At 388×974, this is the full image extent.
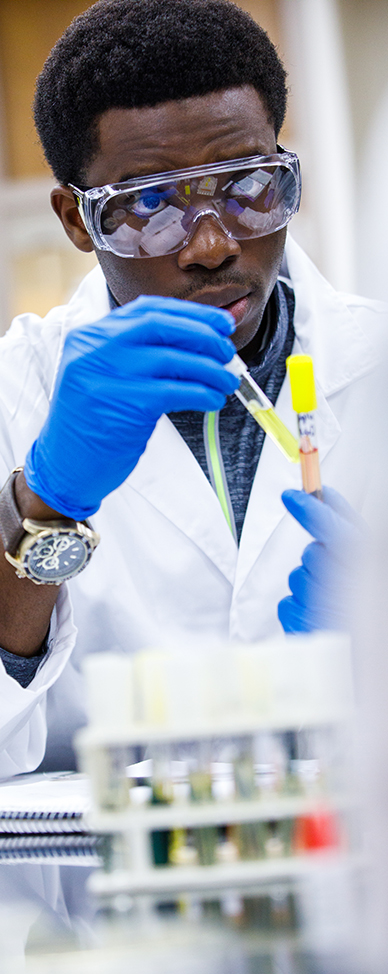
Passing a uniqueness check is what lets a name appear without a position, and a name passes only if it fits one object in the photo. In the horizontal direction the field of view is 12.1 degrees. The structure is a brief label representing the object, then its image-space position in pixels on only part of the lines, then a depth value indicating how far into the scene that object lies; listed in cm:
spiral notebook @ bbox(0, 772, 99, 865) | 84
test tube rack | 78
